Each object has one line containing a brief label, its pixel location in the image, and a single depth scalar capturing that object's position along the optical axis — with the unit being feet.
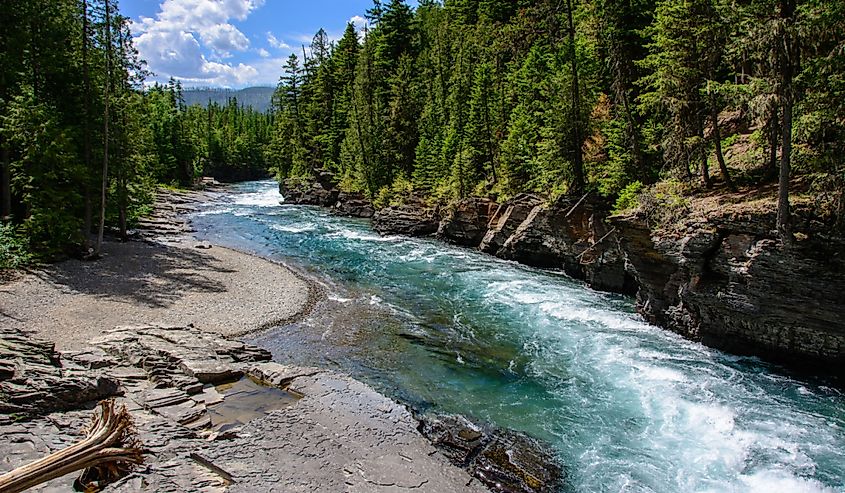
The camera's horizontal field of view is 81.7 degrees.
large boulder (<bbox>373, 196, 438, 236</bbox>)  147.02
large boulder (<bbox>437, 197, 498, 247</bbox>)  127.03
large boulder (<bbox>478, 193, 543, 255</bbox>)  111.65
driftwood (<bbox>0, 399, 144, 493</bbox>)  28.19
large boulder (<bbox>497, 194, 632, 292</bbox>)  87.81
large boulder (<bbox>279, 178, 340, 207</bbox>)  216.74
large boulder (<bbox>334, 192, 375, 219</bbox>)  187.52
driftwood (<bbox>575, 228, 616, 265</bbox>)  82.69
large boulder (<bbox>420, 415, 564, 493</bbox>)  37.13
